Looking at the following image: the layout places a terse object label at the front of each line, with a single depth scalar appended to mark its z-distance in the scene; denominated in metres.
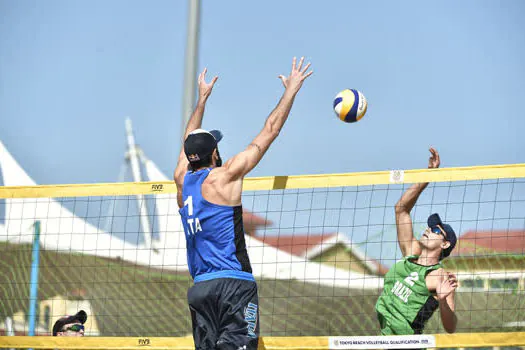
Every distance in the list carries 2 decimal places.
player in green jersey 15.22
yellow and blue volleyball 15.07
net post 21.37
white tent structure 26.36
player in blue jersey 12.31
